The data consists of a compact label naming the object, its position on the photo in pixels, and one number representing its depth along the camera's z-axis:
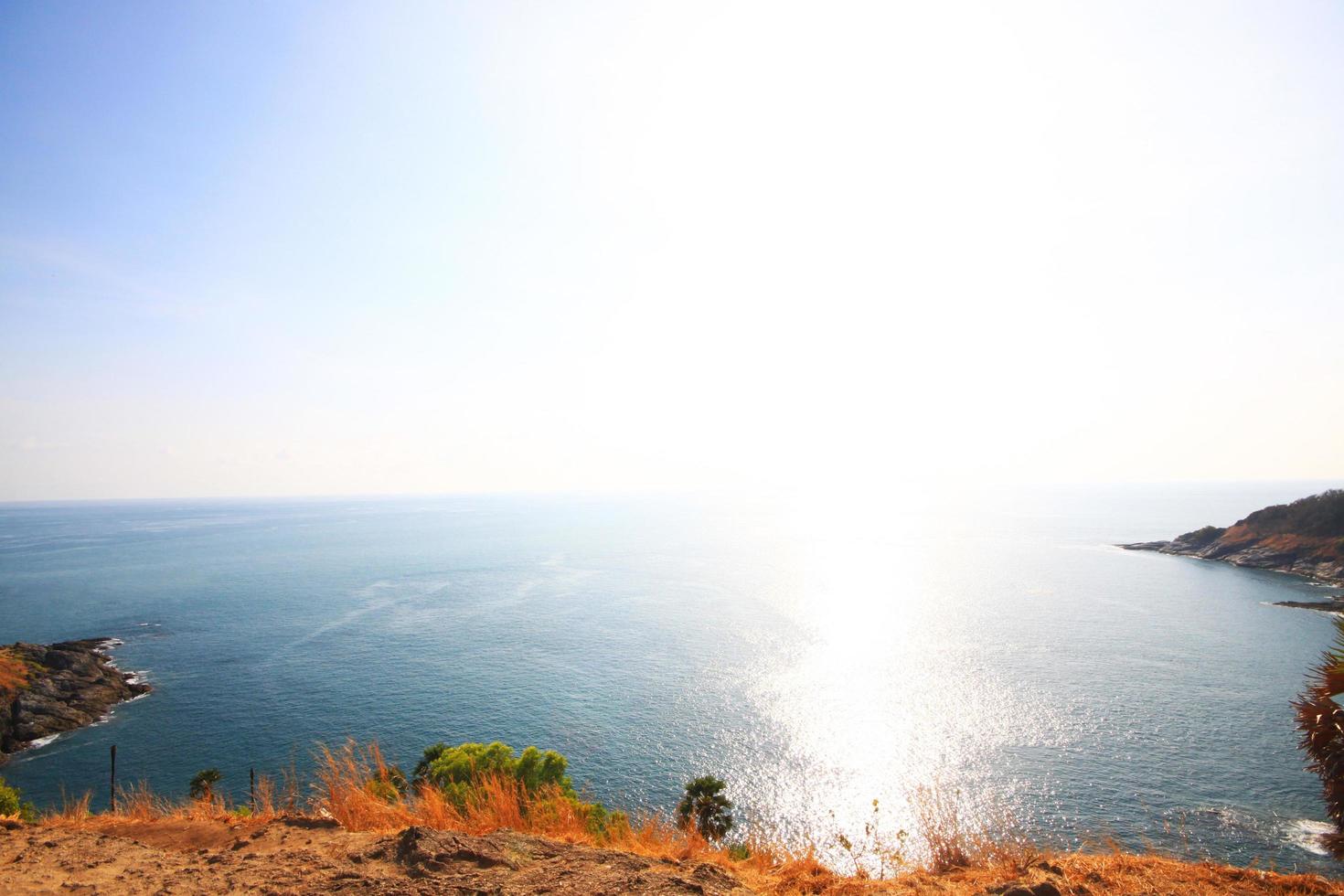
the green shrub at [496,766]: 32.75
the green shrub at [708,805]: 30.02
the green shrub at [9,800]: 22.77
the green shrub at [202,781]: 35.17
